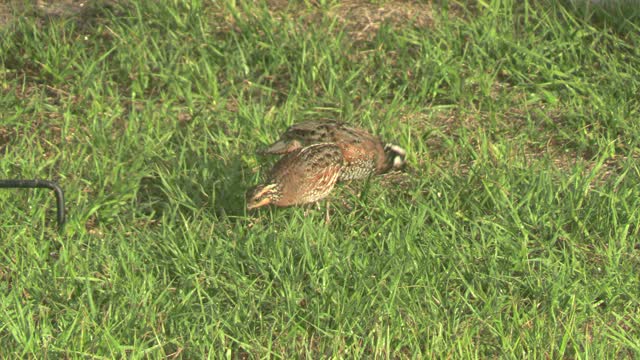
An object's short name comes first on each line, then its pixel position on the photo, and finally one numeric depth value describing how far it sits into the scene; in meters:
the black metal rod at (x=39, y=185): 11.87
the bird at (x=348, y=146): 12.59
